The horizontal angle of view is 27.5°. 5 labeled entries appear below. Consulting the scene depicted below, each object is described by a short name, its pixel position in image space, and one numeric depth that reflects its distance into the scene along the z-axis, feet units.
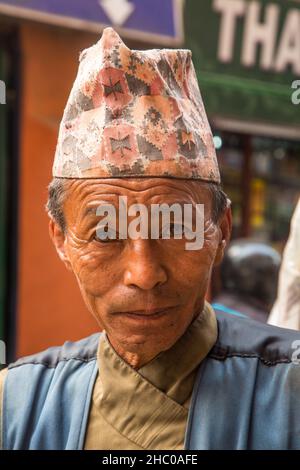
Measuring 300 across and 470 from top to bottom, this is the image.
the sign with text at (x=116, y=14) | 16.08
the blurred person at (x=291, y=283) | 7.73
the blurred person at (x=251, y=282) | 11.80
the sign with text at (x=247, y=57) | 19.35
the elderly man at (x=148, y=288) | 4.53
